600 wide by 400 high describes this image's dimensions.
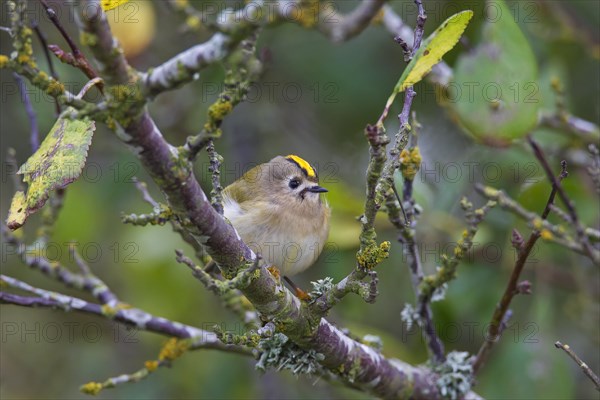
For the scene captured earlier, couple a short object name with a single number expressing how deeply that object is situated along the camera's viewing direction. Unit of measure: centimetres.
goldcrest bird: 760
